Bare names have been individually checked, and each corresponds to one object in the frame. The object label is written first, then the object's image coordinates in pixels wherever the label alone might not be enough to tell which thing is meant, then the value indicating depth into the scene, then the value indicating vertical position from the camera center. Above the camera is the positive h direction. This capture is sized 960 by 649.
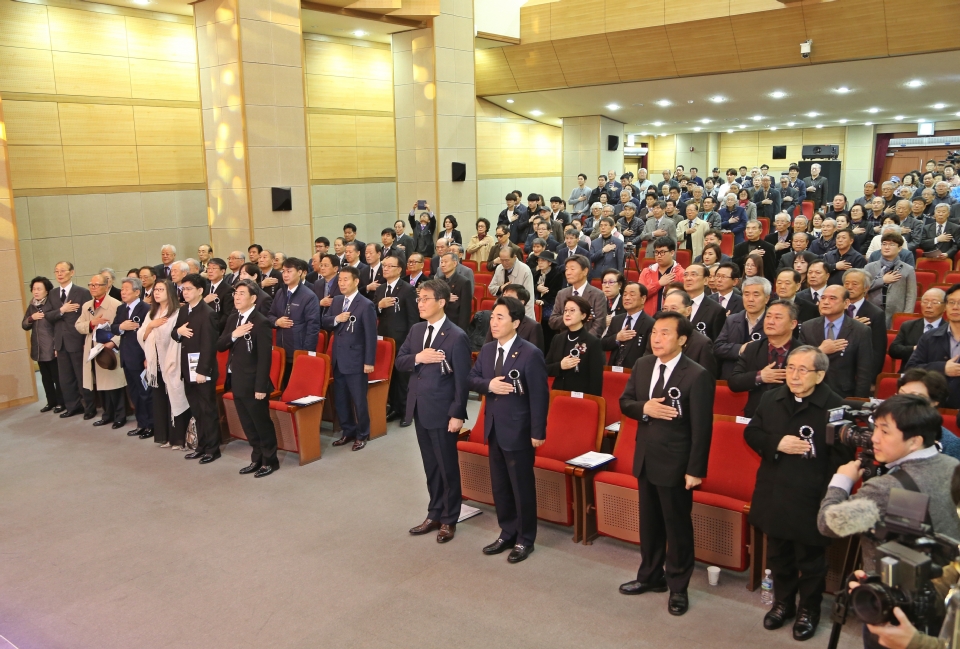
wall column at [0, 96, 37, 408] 8.69 -1.34
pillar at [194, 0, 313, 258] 10.23 +1.35
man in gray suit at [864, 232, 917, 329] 6.68 -0.69
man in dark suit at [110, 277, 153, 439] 7.42 -1.36
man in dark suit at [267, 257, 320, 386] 7.07 -0.97
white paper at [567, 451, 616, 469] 4.66 -1.58
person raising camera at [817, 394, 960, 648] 2.51 -0.87
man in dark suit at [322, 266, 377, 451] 6.57 -1.21
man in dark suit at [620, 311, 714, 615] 3.76 -1.19
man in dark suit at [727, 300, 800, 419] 4.40 -0.92
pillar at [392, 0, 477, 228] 13.23 +1.81
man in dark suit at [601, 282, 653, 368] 5.52 -0.91
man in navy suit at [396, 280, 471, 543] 4.78 -1.18
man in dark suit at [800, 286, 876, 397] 4.69 -0.89
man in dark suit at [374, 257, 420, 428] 7.36 -1.01
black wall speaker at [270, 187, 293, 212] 10.69 +0.18
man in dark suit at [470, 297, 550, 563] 4.42 -1.22
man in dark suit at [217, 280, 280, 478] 6.03 -1.29
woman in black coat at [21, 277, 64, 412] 8.22 -1.20
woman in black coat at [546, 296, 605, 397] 5.25 -1.04
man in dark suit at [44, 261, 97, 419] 8.00 -1.33
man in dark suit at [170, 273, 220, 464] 6.30 -1.26
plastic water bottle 3.97 -2.02
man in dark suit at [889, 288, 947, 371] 5.16 -0.85
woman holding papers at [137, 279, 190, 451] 6.54 -1.36
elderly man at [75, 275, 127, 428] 7.60 -1.44
